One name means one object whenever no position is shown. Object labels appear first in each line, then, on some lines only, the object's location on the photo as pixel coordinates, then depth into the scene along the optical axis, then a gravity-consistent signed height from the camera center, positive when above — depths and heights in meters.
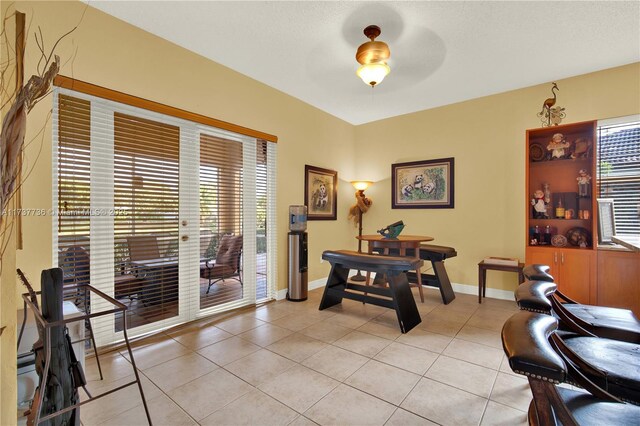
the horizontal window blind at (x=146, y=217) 2.71 -0.01
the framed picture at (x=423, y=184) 4.59 +0.52
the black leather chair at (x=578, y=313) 1.38 -0.64
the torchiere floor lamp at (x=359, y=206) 5.13 +0.18
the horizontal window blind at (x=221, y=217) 3.36 -0.01
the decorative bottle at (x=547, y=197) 3.67 +0.23
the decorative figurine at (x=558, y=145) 3.53 +0.85
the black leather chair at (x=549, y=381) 0.80 -0.50
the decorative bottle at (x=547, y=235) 3.68 -0.26
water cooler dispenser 4.05 -0.63
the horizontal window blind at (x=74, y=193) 2.37 +0.19
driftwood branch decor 0.84 +0.25
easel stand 1.14 -0.53
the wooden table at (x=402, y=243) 3.76 -0.36
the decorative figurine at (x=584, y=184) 3.36 +0.36
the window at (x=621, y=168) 3.31 +0.54
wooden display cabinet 3.24 +0.13
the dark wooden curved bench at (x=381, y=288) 3.05 -0.80
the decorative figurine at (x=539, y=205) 3.68 +0.13
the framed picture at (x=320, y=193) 4.58 +0.39
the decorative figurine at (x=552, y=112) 3.54 +1.29
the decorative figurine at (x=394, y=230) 3.92 -0.20
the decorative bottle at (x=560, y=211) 3.55 +0.05
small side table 3.63 -0.72
